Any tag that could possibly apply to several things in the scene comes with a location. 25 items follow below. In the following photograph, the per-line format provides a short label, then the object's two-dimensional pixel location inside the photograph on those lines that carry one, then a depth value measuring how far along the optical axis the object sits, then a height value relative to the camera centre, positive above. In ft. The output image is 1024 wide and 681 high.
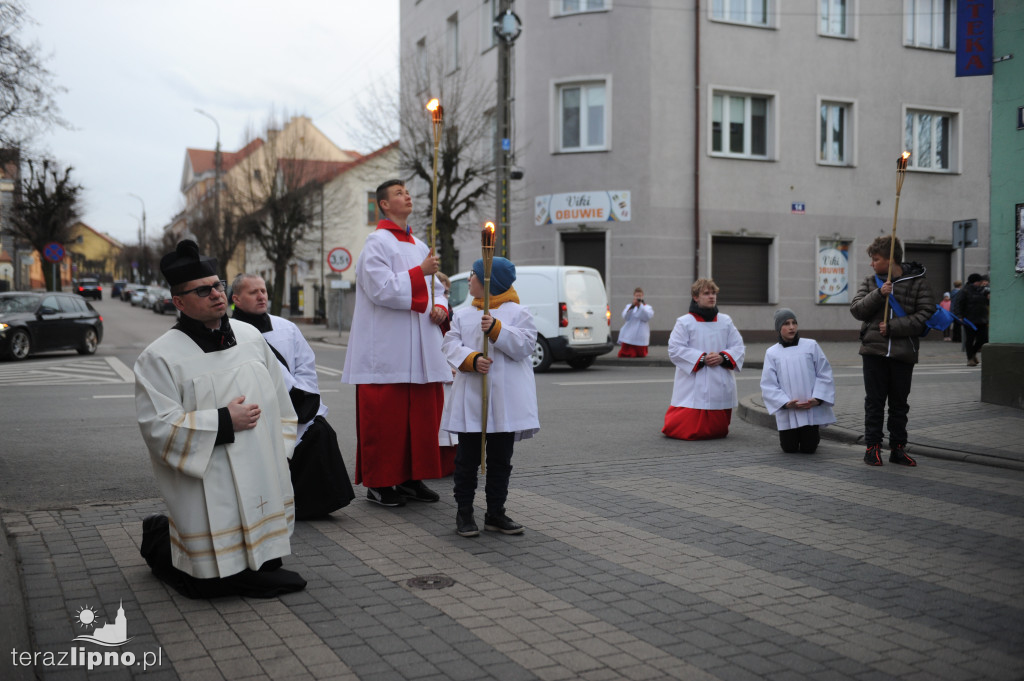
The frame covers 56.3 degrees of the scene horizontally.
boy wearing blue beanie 18.70 -2.03
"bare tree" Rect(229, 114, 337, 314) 144.97 +14.39
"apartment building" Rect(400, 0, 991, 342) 83.66 +13.63
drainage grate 15.35 -4.70
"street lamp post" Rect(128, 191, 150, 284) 319.04 +8.50
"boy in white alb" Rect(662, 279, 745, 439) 31.96 -2.64
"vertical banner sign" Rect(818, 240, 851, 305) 90.33 +1.78
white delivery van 58.95 -1.21
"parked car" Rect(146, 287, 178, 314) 179.40 -1.78
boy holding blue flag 25.70 -1.35
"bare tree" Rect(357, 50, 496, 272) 86.69 +14.33
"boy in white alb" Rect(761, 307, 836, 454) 28.84 -2.99
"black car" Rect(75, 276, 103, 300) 260.99 +1.13
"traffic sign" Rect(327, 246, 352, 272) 96.37 +3.36
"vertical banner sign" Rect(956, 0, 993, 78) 35.91 +9.63
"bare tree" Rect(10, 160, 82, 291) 138.41 +12.60
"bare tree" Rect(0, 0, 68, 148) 53.88 +13.72
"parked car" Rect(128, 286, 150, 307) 221.25 -0.77
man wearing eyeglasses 13.70 -2.14
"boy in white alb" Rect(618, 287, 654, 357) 70.08 -2.85
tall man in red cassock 20.72 -1.51
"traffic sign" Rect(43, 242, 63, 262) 104.68 +4.42
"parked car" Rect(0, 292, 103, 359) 66.33 -2.28
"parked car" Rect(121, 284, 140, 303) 256.03 -0.03
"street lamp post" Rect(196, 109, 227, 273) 156.66 +16.72
